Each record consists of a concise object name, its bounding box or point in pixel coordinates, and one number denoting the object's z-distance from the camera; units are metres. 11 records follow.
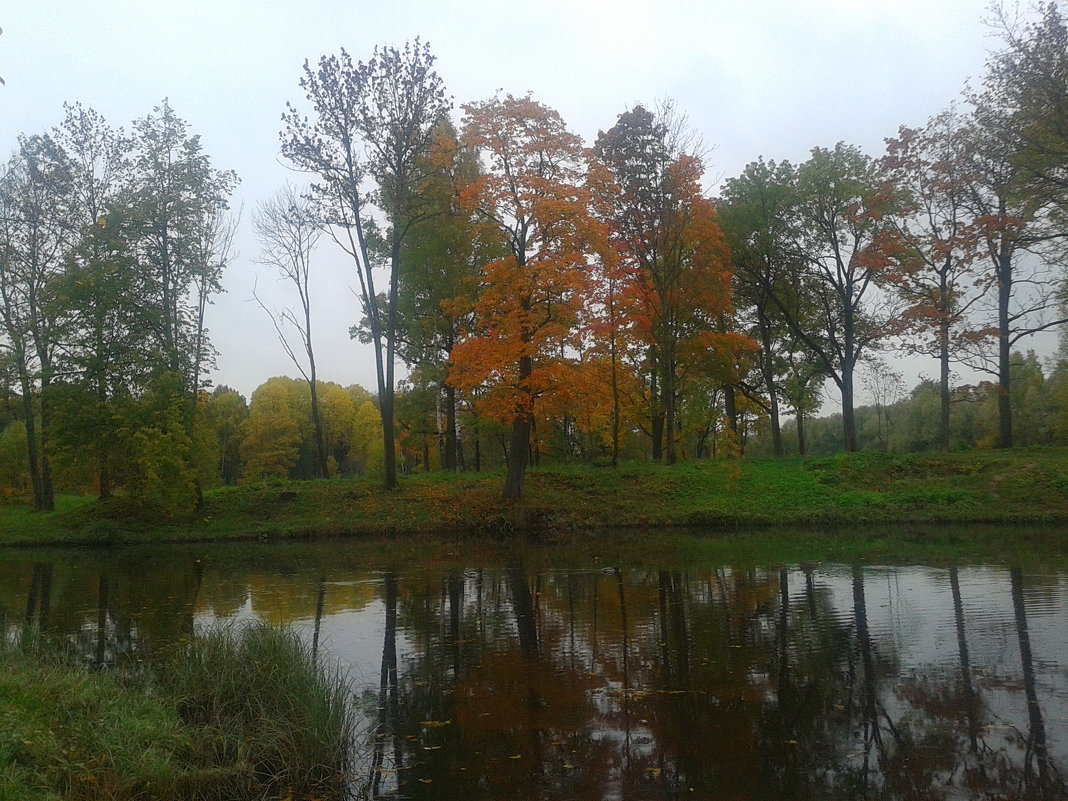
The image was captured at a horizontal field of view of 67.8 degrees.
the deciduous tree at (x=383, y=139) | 26.62
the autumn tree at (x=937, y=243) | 29.14
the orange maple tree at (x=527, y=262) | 24.06
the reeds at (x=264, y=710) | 5.24
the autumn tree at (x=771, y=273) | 33.84
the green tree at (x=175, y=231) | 28.72
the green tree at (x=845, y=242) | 30.81
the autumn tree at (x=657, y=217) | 29.58
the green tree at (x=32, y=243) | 30.27
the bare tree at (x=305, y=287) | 35.03
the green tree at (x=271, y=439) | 62.28
